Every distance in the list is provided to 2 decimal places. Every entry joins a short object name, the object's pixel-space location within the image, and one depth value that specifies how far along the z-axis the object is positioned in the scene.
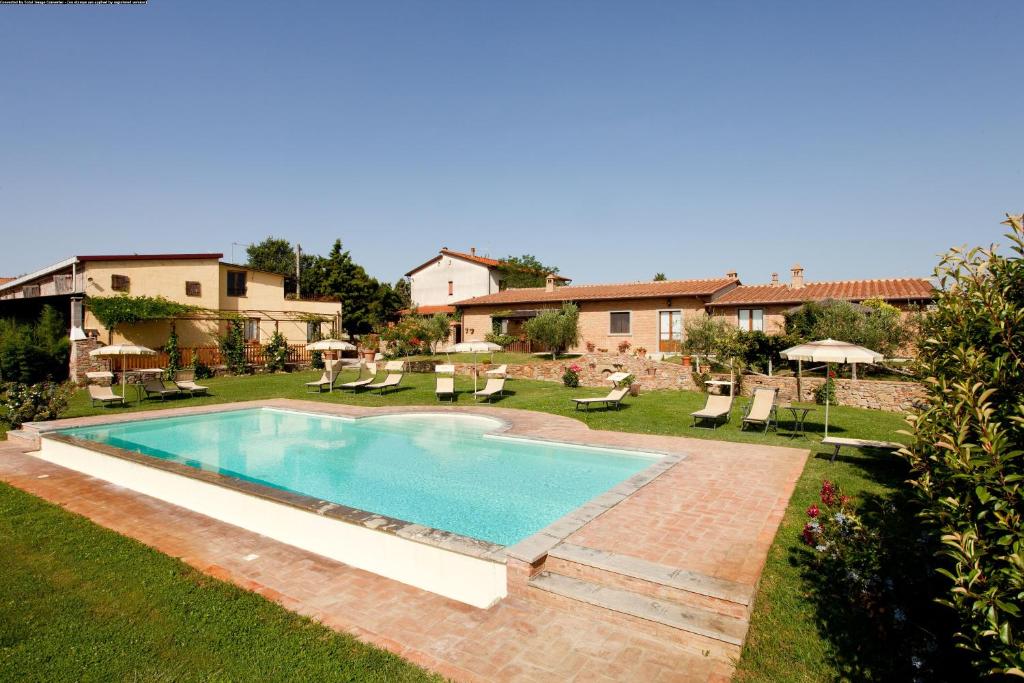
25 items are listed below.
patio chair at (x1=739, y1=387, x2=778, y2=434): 11.45
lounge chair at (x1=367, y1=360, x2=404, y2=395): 19.42
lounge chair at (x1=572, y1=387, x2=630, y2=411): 14.70
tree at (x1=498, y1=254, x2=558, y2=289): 42.12
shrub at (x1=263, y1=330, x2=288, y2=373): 26.75
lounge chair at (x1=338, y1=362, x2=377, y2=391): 19.40
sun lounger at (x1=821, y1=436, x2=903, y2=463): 8.44
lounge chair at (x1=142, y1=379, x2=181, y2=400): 17.75
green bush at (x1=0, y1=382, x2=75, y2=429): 13.09
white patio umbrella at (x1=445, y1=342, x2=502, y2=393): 17.78
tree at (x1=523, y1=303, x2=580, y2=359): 25.69
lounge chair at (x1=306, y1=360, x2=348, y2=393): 19.55
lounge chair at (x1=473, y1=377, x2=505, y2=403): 17.39
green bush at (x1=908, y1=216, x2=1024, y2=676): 1.99
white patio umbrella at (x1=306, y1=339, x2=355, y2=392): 20.53
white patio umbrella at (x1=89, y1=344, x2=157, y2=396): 17.00
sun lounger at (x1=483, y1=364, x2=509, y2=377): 21.10
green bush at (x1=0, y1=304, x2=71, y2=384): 20.25
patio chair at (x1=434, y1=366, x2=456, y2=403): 17.39
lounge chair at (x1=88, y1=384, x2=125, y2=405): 16.27
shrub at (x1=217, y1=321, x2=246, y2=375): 25.40
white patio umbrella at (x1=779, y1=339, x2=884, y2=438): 9.99
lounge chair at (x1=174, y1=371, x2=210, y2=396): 18.59
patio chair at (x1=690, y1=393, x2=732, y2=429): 11.97
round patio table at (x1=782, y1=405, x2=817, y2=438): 11.09
